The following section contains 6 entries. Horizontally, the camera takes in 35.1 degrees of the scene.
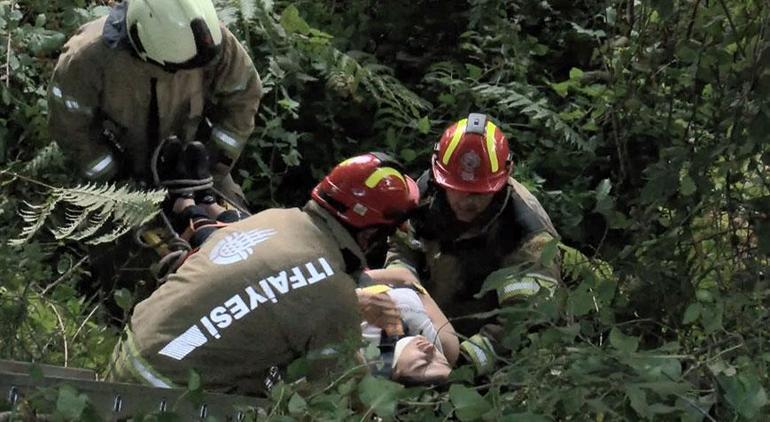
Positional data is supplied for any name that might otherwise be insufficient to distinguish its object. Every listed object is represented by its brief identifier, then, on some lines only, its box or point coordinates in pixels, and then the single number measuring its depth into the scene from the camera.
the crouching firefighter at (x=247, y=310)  3.93
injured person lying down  4.36
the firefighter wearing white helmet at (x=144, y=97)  5.46
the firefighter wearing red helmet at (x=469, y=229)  5.04
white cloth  4.69
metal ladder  2.98
